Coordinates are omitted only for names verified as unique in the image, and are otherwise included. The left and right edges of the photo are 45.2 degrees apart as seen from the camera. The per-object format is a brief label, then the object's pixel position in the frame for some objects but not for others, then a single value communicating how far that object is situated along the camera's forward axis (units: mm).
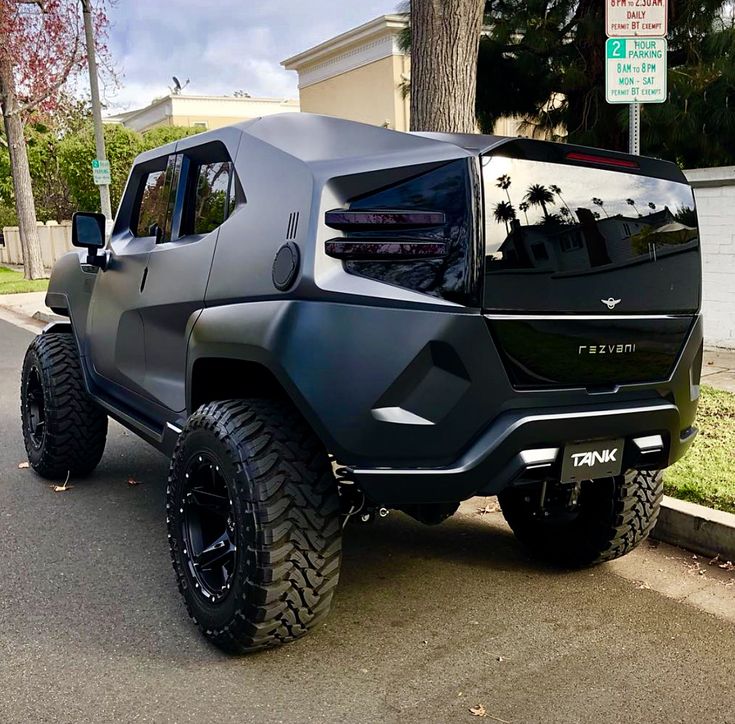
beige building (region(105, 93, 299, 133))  48000
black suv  2557
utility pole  17359
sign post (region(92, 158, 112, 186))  16828
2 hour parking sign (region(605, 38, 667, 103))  5066
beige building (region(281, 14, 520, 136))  23234
